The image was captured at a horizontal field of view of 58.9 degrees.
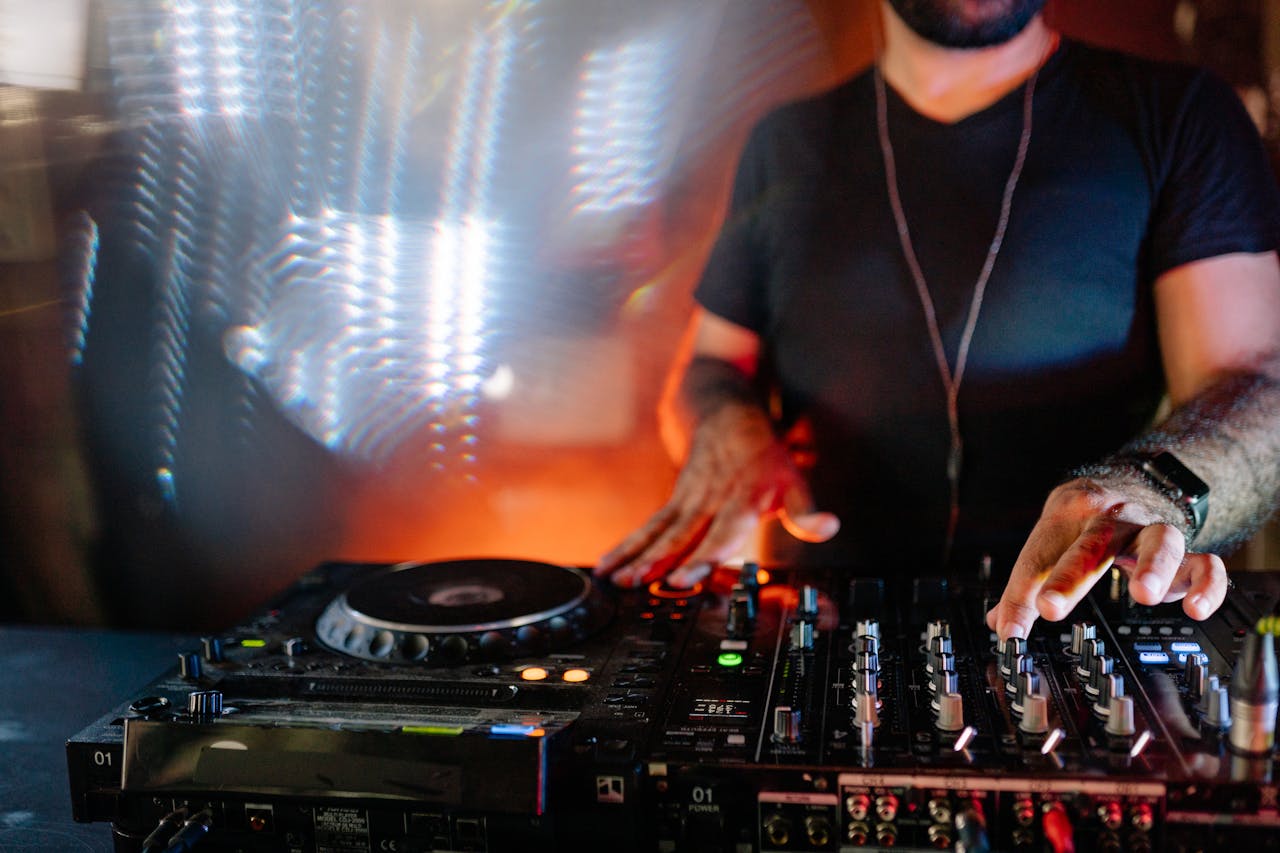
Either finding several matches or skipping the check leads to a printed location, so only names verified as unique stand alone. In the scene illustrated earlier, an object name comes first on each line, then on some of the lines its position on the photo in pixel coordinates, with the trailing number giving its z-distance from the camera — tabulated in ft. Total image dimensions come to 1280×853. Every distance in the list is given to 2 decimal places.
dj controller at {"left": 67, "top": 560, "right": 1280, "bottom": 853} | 3.36
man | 5.43
